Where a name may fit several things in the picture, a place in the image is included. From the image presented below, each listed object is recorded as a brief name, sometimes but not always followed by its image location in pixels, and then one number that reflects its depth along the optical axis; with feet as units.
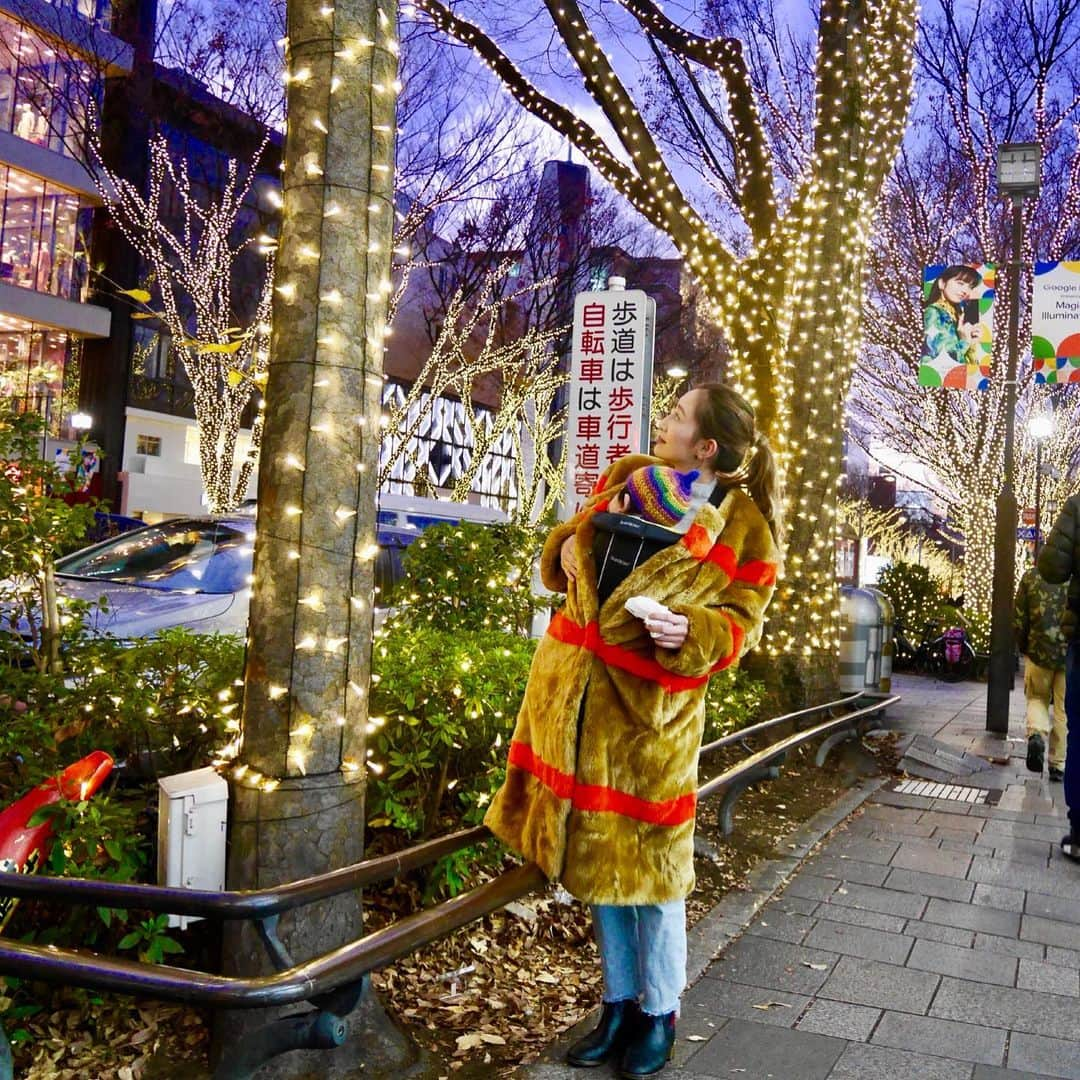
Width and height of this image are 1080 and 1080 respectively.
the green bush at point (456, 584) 20.92
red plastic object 9.61
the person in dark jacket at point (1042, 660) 25.29
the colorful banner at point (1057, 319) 37.81
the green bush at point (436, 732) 12.92
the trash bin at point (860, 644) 35.40
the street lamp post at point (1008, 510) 36.42
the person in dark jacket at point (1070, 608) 18.56
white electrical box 9.73
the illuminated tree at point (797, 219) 28.25
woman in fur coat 9.19
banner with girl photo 39.78
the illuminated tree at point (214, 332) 59.52
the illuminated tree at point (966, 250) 61.31
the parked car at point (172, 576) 20.85
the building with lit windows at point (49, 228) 75.82
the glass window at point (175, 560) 22.90
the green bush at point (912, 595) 60.49
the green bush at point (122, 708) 11.71
